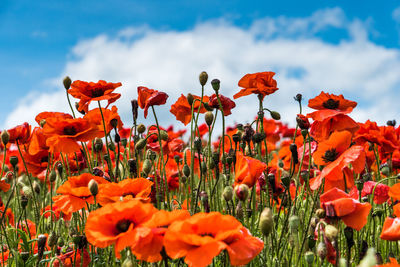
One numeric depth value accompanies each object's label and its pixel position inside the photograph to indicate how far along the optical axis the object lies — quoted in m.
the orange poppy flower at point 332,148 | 1.65
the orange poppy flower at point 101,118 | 1.80
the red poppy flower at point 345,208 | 1.53
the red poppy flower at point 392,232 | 1.51
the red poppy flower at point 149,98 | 1.78
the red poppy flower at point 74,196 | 1.64
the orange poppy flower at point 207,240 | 1.45
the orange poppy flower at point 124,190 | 1.59
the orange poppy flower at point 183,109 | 1.87
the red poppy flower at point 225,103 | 1.80
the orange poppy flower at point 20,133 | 1.92
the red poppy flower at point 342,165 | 1.60
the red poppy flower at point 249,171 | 1.61
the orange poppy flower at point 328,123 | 1.70
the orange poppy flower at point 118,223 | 1.48
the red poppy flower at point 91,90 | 1.79
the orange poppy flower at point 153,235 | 1.48
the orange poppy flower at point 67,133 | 1.73
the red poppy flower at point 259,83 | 1.81
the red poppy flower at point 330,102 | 1.75
